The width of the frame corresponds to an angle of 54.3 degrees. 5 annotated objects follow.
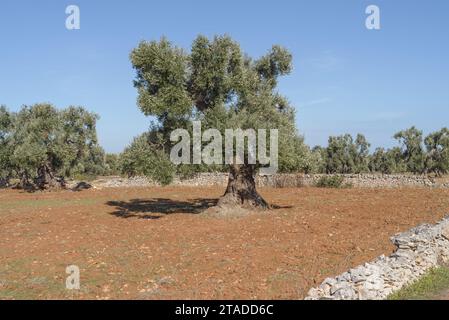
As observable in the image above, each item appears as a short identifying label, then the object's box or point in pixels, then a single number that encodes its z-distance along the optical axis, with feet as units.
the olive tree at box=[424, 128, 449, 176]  215.92
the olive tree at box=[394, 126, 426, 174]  225.72
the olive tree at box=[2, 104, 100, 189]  171.63
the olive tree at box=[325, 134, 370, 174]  245.24
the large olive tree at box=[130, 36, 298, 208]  84.99
